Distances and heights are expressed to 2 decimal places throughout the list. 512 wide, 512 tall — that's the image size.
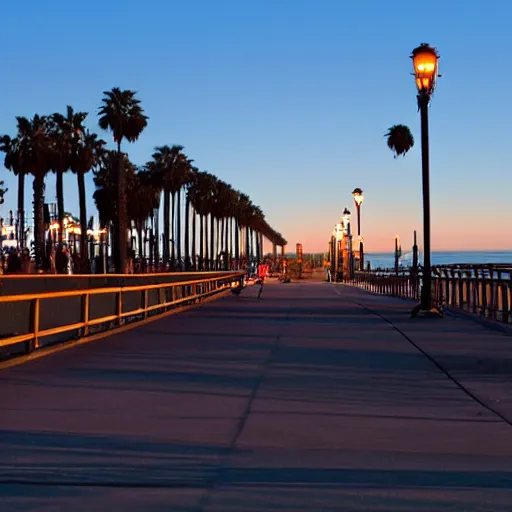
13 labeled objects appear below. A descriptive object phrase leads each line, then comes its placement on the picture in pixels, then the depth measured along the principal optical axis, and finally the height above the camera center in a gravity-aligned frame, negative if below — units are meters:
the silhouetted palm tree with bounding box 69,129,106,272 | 74.88 +7.92
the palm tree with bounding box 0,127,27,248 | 78.62 +8.67
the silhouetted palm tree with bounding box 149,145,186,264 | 96.69 +9.18
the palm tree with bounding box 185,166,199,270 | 121.75 +7.53
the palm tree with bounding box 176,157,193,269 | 97.38 +8.90
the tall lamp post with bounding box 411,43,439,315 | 24.80 +3.82
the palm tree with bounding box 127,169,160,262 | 106.16 +7.51
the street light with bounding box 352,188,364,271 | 61.50 +3.73
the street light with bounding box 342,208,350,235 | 78.69 +3.13
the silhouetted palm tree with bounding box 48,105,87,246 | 75.69 +9.63
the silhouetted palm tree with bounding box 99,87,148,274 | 69.75 +10.24
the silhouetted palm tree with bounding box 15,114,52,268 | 75.75 +8.52
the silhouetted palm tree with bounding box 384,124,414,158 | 64.44 +7.85
